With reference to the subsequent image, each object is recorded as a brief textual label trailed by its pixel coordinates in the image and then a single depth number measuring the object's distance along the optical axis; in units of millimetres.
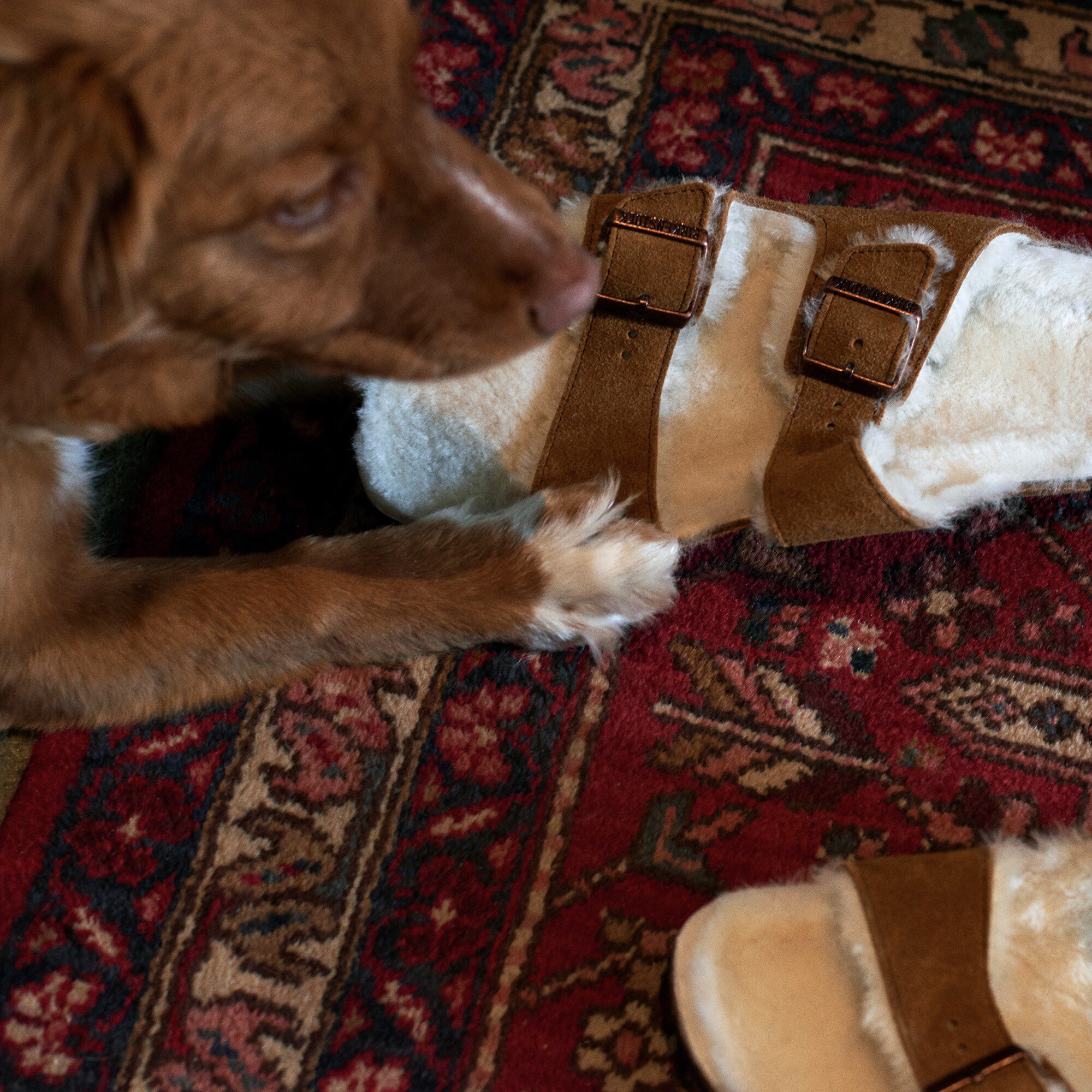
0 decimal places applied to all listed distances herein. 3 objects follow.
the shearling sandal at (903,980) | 781
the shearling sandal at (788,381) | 807
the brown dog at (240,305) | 721
